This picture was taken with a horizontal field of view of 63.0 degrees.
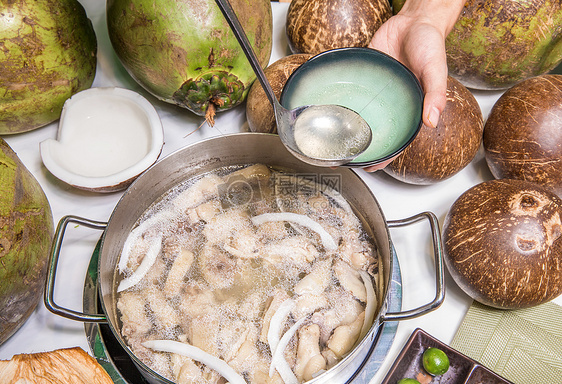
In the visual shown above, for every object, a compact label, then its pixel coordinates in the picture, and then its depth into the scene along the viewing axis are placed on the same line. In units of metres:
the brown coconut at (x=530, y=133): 1.00
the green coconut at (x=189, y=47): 0.99
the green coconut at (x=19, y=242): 0.85
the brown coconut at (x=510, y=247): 0.90
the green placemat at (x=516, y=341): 0.93
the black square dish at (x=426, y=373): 0.89
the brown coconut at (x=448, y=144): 1.01
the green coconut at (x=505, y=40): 1.09
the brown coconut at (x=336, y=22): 1.15
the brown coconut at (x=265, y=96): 1.06
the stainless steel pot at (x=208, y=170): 0.80
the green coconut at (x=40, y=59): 0.99
